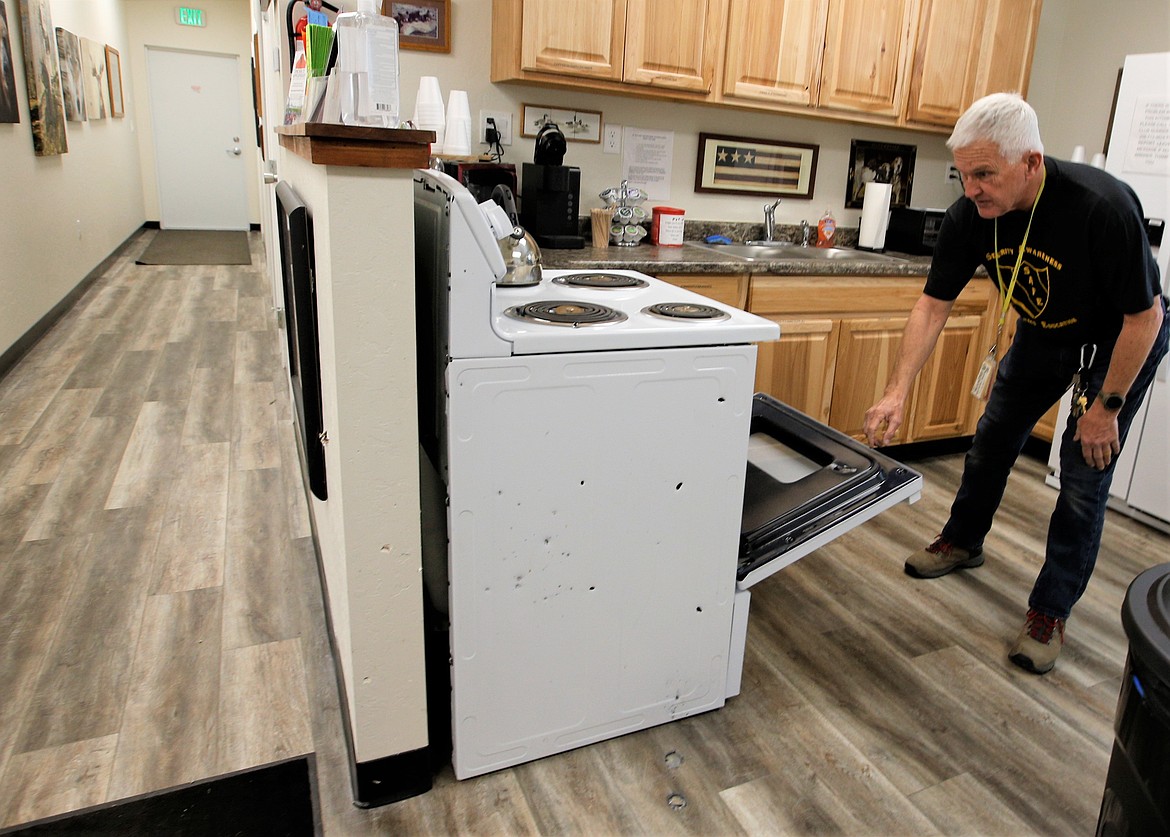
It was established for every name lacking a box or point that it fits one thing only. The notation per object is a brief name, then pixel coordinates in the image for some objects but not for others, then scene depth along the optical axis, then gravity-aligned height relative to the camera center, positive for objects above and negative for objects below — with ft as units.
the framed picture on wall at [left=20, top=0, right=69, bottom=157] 15.64 +1.30
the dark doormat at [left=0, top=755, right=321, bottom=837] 4.79 -3.89
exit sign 29.94 +4.90
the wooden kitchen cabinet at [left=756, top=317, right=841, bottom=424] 10.02 -2.26
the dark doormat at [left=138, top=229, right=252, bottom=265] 25.44 -3.14
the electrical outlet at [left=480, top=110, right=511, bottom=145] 10.14 +0.53
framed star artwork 11.58 +0.17
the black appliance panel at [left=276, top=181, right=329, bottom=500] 4.78 -1.06
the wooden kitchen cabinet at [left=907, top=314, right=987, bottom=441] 11.19 -2.66
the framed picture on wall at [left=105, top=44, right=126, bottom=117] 25.46 +2.16
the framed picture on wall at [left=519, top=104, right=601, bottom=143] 10.36 +0.61
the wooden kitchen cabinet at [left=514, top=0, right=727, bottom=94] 8.98 +1.47
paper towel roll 12.24 -0.47
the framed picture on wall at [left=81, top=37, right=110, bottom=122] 21.48 +1.93
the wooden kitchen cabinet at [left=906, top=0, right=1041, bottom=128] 11.05 +1.83
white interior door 30.71 +0.62
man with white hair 6.02 -0.97
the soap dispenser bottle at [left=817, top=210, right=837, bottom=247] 12.36 -0.73
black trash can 2.36 -1.56
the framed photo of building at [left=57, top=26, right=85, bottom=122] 18.74 +1.66
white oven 4.67 -2.04
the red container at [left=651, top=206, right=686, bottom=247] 10.87 -0.67
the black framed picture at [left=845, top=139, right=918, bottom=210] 12.62 +0.23
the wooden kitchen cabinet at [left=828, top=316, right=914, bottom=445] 10.53 -2.34
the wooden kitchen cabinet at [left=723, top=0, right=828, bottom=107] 9.86 +1.57
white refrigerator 9.45 +0.11
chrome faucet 12.02 -0.59
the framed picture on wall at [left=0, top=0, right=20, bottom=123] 13.76 +1.07
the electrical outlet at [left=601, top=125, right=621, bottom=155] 10.89 +0.41
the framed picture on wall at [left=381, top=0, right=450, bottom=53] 9.41 +1.59
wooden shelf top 3.87 +0.07
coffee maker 9.70 -0.30
